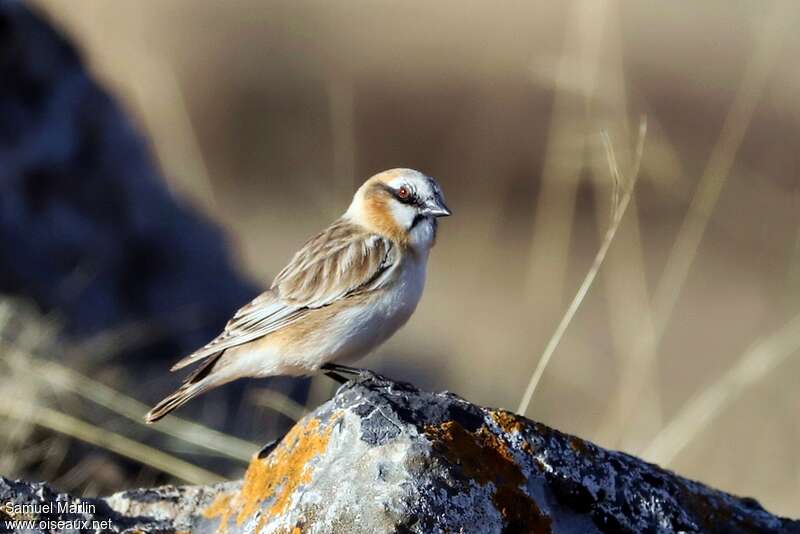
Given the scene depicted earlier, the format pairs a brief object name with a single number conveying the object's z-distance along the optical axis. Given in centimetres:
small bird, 951
